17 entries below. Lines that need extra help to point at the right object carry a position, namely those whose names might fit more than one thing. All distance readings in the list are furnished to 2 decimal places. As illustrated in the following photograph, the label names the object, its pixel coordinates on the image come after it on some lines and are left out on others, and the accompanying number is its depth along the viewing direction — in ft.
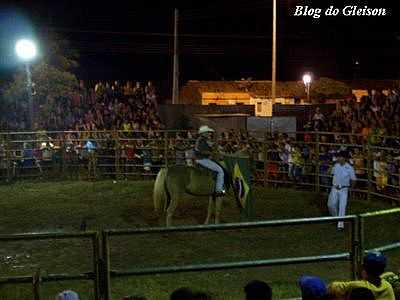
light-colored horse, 41.86
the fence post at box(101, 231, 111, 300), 20.02
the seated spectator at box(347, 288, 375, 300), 13.85
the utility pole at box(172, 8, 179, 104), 104.53
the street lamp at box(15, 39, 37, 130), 70.49
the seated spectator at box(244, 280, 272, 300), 13.51
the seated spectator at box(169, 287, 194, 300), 13.64
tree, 89.35
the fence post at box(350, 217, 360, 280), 22.16
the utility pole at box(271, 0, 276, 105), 98.47
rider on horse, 43.01
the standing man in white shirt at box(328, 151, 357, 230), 42.50
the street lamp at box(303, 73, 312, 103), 117.58
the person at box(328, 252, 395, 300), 16.90
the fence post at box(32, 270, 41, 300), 19.53
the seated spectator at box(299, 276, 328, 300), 15.01
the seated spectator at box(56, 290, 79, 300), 15.99
